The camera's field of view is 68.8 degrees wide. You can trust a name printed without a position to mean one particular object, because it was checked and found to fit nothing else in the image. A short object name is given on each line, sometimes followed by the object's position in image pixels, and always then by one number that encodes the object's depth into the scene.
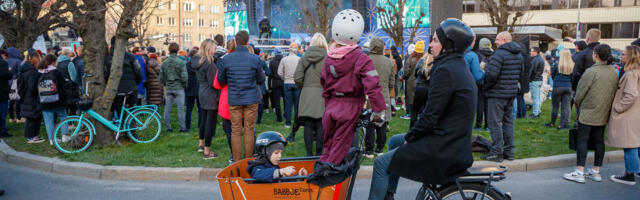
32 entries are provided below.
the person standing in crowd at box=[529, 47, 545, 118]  11.03
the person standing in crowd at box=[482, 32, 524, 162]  6.93
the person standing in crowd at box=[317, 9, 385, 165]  4.48
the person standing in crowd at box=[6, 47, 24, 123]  11.21
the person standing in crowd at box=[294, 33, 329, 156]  6.38
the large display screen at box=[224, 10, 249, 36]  57.22
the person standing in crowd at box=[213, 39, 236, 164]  6.68
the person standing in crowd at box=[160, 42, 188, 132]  9.52
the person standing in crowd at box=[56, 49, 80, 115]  9.24
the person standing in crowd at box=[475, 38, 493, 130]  9.38
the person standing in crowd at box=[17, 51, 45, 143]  9.03
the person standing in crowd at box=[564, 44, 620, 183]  5.94
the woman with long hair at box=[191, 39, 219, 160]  7.39
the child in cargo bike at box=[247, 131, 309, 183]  3.77
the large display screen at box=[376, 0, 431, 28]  41.31
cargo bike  3.44
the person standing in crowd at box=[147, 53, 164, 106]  10.95
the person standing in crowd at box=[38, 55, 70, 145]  8.64
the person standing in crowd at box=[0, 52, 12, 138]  9.41
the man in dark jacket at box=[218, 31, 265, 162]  6.35
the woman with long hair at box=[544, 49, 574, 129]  9.83
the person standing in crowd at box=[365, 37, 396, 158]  7.48
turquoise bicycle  7.82
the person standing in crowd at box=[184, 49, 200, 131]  9.70
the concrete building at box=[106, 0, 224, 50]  88.69
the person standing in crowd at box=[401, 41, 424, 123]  9.74
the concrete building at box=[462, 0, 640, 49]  51.69
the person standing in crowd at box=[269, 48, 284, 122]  11.22
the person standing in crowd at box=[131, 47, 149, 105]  11.06
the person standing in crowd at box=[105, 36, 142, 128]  8.78
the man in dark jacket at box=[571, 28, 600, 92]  8.19
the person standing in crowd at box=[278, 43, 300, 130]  9.68
